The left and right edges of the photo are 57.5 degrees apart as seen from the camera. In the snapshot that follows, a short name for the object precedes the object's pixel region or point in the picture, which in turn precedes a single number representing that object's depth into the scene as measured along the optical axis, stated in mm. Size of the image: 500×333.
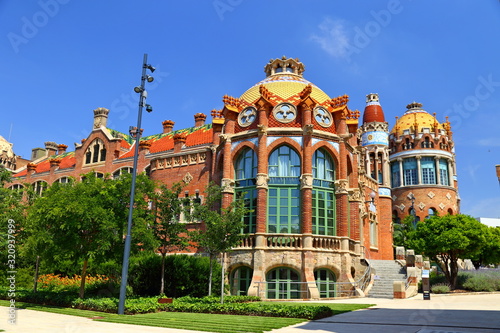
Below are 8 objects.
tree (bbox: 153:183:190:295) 22703
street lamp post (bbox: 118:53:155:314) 16594
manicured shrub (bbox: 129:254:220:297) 24812
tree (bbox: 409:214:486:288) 32719
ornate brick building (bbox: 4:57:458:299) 25953
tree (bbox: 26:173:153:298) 19469
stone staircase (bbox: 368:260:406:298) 25688
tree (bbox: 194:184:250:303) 20094
